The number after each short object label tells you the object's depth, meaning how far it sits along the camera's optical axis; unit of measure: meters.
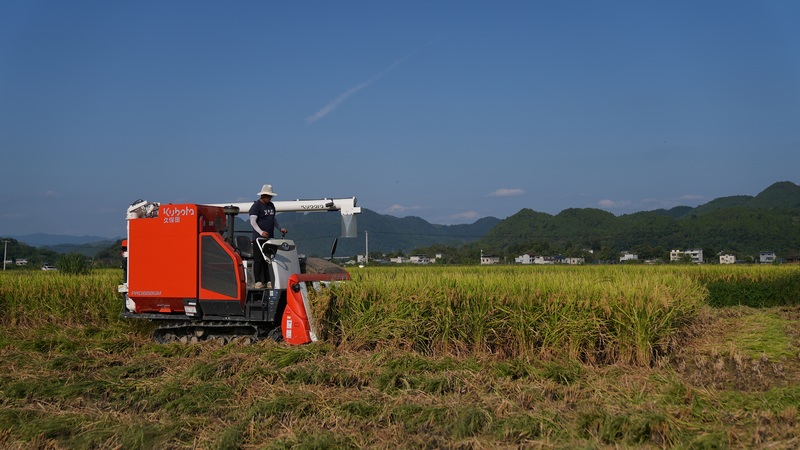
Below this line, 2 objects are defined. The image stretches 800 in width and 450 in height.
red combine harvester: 9.23
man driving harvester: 9.46
